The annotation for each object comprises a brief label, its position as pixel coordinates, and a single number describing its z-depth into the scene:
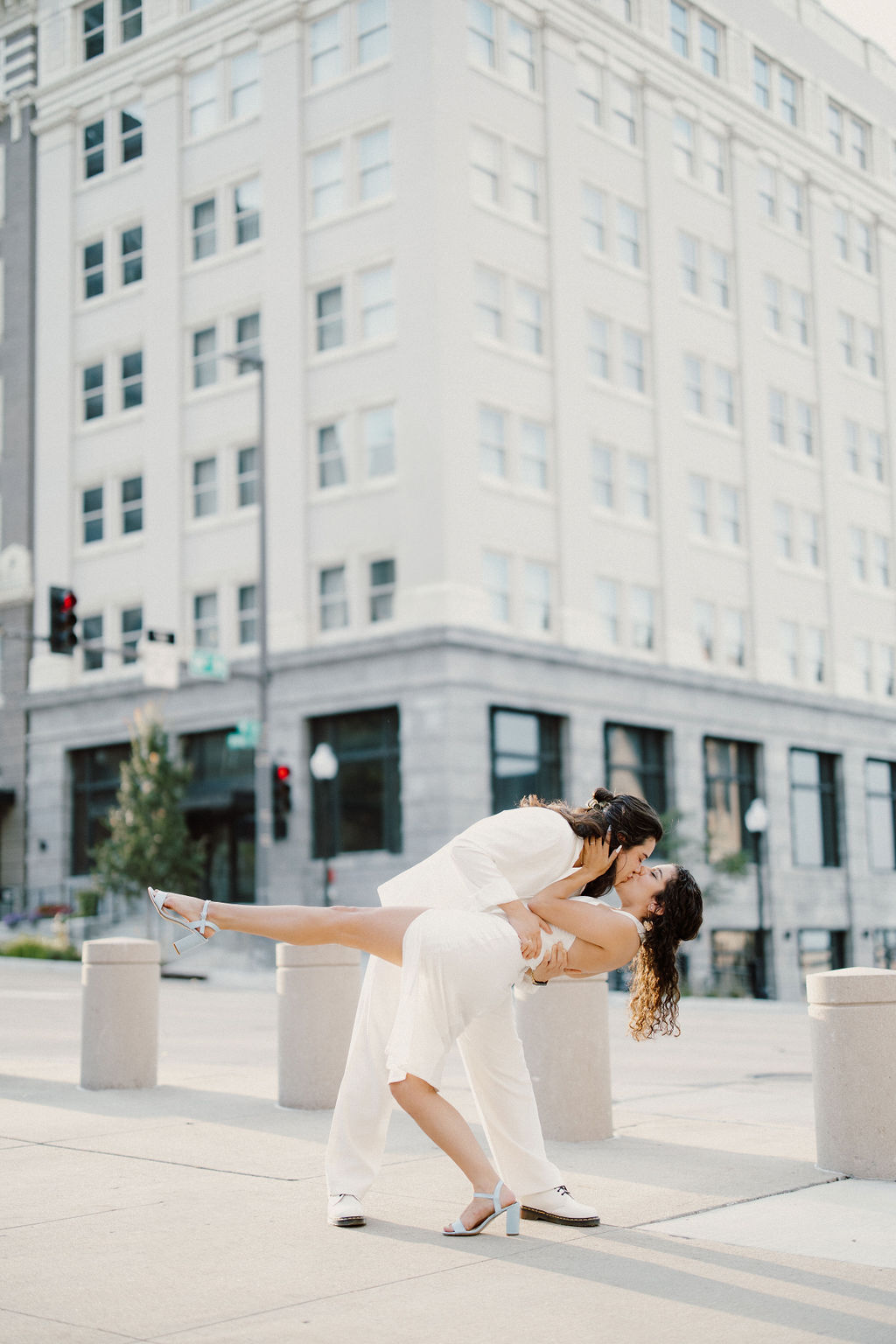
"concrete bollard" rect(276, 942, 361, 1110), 8.57
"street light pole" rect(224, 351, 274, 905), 27.55
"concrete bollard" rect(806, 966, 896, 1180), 6.62
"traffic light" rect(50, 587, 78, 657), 22.47
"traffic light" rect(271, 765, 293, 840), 27.22
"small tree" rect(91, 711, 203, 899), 30.30
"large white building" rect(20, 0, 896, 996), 30.09
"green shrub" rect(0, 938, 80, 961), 28.69
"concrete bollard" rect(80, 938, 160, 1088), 9.33
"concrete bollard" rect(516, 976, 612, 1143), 7.58
